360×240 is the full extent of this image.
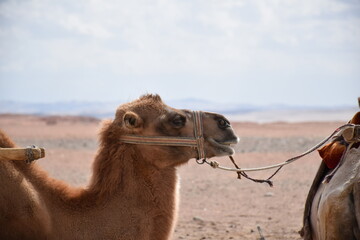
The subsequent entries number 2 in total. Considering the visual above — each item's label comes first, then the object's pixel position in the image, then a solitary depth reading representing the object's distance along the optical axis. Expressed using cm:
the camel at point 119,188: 875
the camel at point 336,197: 828
